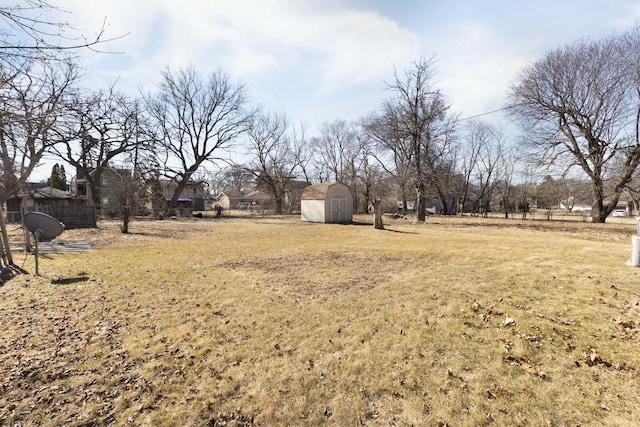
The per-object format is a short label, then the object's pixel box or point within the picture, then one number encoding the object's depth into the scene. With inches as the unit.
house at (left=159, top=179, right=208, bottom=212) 2020.2
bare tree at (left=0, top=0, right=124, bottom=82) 102.6
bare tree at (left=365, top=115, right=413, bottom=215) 945.5
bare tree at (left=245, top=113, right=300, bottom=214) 1601.9
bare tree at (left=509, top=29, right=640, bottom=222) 716.0
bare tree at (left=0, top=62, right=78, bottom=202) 113.9
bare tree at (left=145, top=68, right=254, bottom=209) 1305.4
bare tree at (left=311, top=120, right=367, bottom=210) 1643.7
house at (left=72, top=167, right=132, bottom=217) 1103.2
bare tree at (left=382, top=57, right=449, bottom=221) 888.9
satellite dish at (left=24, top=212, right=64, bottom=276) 313.9
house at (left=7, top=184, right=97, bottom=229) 721.6
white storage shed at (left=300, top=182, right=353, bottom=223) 913.5
